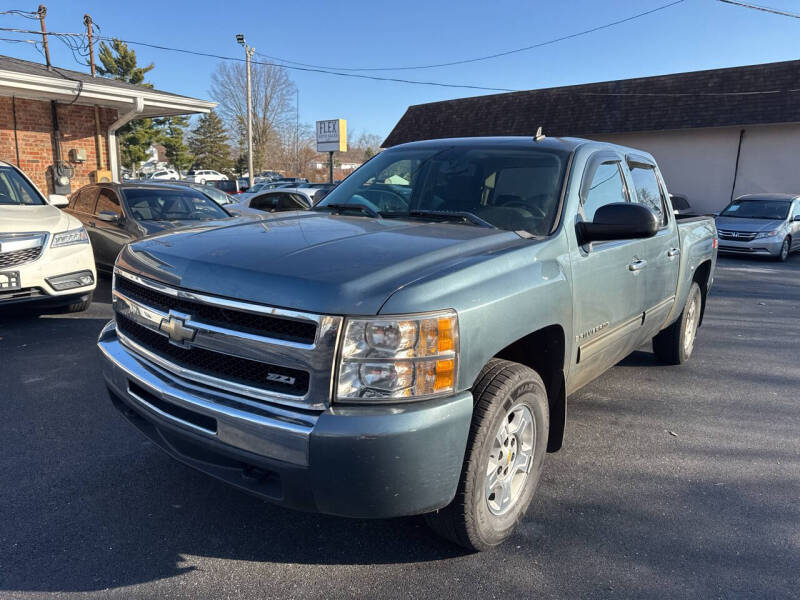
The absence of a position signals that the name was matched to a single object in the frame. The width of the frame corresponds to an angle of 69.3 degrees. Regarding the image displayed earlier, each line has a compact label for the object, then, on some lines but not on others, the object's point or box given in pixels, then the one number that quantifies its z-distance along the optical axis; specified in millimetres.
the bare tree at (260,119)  52906
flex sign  21052
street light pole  30641
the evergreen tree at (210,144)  64125
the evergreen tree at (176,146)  57000
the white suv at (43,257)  5582
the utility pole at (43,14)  14997
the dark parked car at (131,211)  7734
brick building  11984
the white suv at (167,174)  47425
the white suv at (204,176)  43688
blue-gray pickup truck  2000
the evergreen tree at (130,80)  47656
